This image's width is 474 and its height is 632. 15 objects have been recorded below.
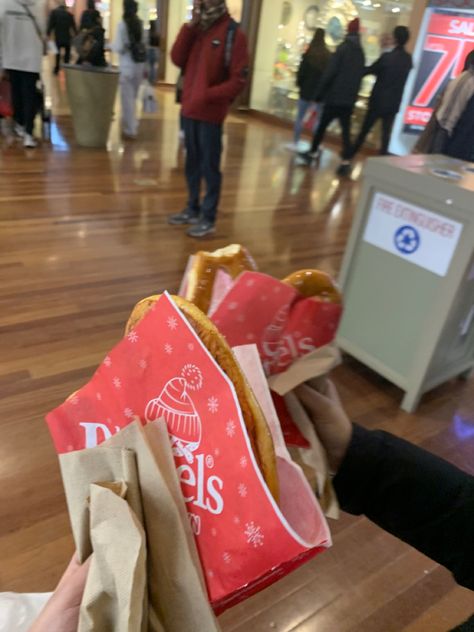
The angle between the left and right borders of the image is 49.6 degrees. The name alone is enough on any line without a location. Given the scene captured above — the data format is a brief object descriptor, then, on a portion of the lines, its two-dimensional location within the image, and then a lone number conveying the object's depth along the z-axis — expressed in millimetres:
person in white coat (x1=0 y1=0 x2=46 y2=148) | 4055
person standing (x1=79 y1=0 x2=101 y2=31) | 4878
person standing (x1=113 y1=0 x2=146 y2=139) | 5004
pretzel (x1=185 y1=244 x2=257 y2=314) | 651
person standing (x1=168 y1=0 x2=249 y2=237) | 2877
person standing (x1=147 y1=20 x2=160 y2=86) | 6522
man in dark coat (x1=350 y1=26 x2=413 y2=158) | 5328
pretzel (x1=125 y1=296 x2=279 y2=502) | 468
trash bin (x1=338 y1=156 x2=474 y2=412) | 1821
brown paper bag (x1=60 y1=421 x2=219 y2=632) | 488
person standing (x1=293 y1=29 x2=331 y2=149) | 5926
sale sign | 6020
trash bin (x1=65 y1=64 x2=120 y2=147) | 4637
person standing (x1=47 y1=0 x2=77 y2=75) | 7922
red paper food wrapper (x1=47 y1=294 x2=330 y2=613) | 452
